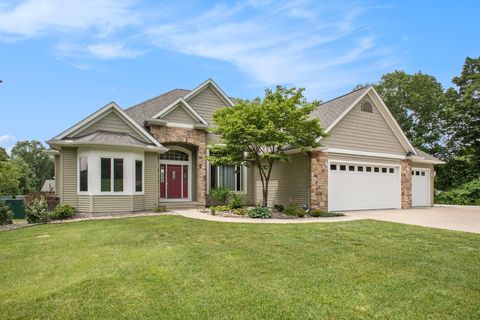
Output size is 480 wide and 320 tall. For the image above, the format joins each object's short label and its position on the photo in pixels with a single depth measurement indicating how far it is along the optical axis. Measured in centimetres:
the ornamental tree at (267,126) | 1348
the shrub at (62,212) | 1272
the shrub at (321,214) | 1386
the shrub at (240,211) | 1366
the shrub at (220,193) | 1689
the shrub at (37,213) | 1216
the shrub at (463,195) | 2447
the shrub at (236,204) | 1541
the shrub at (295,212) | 1360
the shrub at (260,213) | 1298
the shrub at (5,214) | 1192
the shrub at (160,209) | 1506
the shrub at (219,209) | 1410
